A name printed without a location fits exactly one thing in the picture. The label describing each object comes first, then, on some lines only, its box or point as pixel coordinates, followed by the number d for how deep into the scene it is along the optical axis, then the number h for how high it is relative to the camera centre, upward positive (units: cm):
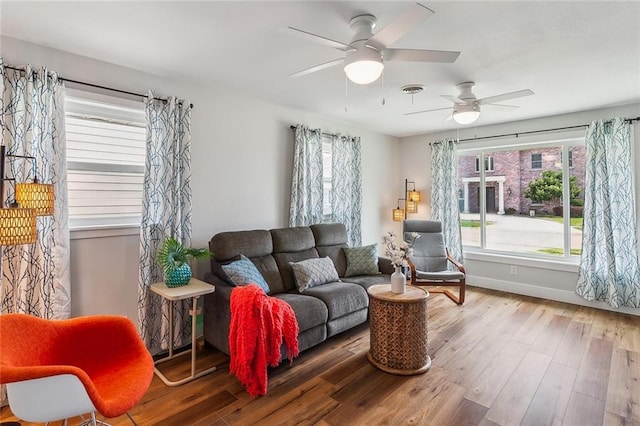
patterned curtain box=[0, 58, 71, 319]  221 +28
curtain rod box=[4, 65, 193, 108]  223 +102
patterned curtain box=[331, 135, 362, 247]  457 +39
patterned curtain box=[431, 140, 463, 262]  512 +29
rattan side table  257 -96
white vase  273 -58
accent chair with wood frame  416 -69
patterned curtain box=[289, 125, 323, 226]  396 +43
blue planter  260 -50
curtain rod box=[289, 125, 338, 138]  445 +108
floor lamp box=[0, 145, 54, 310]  159 +2
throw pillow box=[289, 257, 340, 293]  326 -61
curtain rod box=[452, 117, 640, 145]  379 +109
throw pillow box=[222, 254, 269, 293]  278 -52
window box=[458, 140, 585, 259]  440 +14
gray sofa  275 -72
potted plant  260 -39
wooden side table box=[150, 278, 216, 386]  242 -60
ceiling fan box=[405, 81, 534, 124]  309 +103
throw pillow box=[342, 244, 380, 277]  384 -57
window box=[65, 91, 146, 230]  257 +46
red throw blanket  227 -87
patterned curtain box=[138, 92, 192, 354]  277 +10
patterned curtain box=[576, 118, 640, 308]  378 -10
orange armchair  134 -73
